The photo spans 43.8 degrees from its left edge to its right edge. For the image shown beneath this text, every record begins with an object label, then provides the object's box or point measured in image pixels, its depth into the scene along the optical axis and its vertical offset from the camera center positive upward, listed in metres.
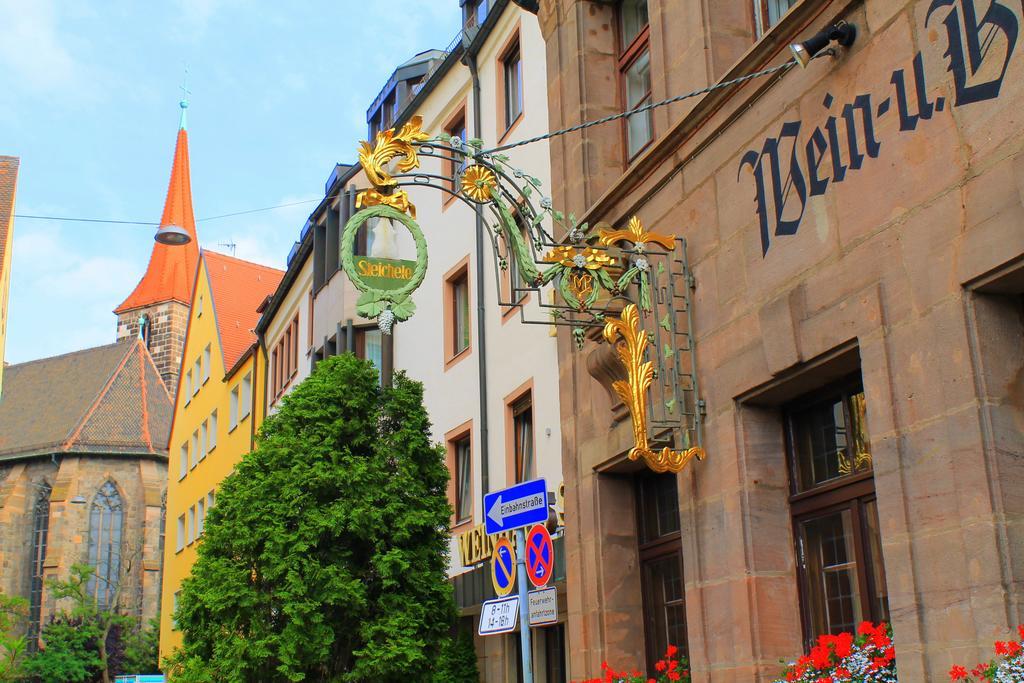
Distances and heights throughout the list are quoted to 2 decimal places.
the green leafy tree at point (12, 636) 50.75 +3.89
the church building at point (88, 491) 62.41 +11.39
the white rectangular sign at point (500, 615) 8.97 +0.68
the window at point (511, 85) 18.89 +9.09
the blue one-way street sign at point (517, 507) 8.57 +1.37
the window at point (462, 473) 19.11 +3.54
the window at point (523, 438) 17.08 +3.58
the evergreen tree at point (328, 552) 14.02 +1.84
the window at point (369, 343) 25.31 +7.19
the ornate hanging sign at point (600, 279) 9.04 +3.05
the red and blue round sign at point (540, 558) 8.62 +1.00
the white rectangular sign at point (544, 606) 8.30 +0.66
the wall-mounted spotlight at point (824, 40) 7.36 +3.68
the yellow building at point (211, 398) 37.53 +10.00
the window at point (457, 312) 20.27 +6.23
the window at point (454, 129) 21.16 +9.57
